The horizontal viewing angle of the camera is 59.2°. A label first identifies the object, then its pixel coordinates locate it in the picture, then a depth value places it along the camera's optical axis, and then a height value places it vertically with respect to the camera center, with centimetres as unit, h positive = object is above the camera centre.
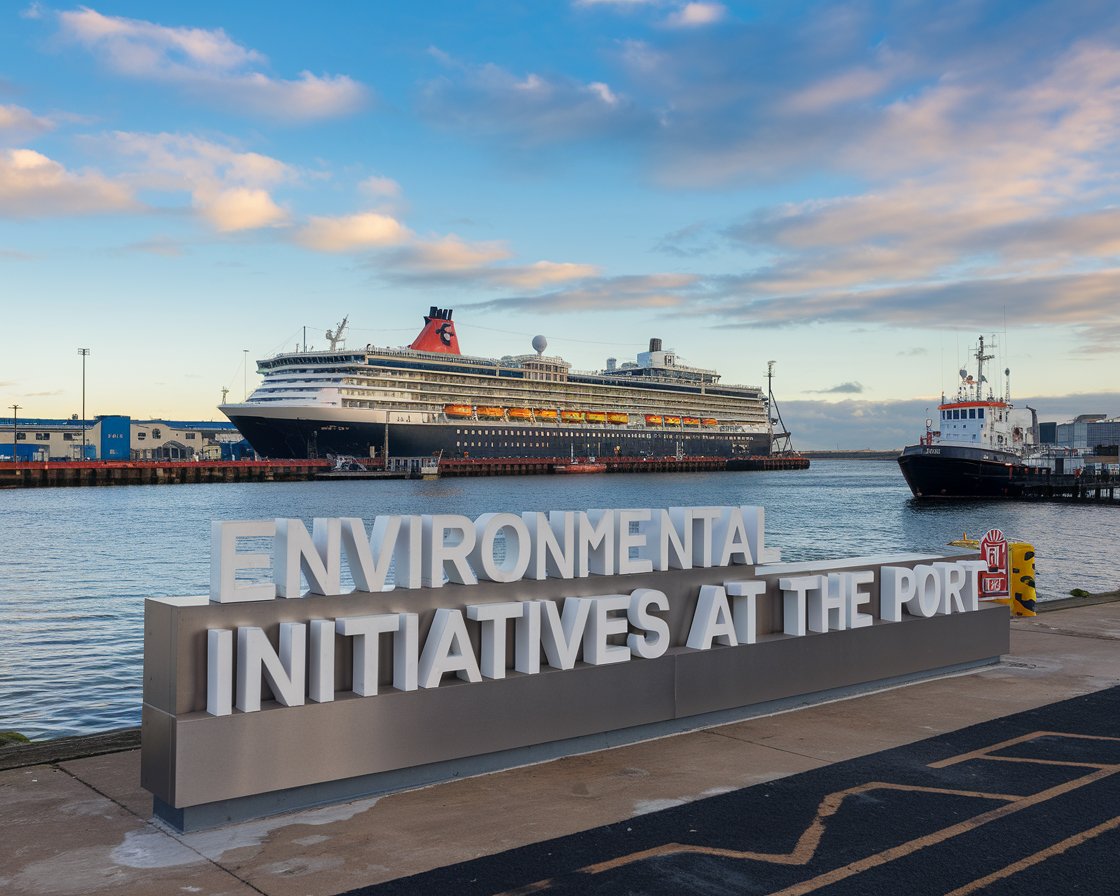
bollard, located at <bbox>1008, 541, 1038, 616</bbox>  1409 -167
